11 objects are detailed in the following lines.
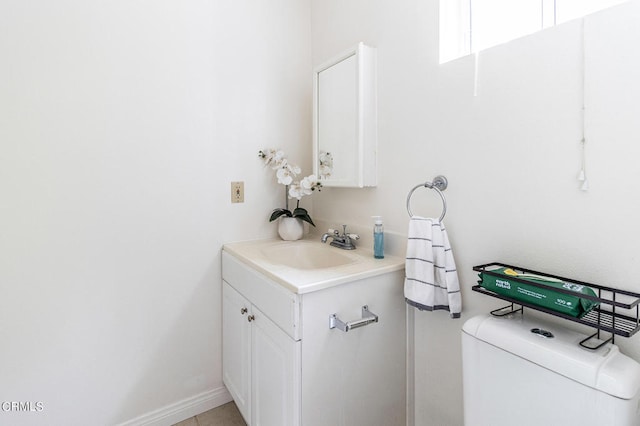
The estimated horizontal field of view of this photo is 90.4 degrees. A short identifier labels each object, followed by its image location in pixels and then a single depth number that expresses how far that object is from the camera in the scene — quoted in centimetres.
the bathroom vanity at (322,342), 107
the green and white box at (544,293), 77
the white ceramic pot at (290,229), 181
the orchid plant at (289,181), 176
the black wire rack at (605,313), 75
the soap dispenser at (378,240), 139
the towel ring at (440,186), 122
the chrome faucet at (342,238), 159
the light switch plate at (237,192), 174
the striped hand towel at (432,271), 115
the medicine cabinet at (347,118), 148
